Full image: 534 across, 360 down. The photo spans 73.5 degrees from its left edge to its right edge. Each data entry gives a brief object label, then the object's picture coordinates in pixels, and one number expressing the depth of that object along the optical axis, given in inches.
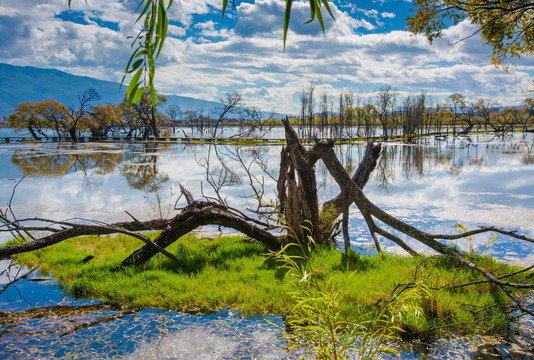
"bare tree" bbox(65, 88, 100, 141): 2215.6
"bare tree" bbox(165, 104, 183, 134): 4249.5
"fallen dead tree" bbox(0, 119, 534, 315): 209.6
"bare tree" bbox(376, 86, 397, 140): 2388.0
